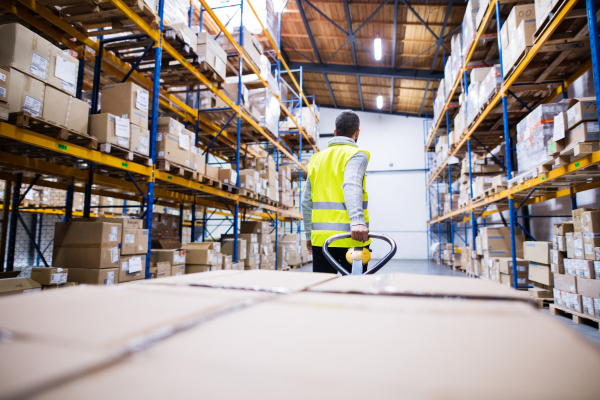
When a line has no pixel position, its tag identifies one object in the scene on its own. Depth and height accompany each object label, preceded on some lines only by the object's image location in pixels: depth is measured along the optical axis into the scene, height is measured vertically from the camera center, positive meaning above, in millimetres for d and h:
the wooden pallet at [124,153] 3689 +964
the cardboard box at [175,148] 4844 +1280
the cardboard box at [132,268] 4148 -396
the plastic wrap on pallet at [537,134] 4645 +1432
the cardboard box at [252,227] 9219 +244
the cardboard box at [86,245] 3852 -105
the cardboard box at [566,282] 4152 -564
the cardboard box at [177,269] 5324 -524
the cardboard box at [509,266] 5859 -504
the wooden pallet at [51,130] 2900 +997
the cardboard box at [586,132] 3584 +1094
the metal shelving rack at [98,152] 3639 +950
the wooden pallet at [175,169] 4770 +989
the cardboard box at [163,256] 5254 -304
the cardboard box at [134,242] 4184 -74
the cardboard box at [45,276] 3371 -392
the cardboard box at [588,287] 3750 -561
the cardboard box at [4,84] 2775 +1224
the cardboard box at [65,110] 3184 +1216
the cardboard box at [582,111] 3654 +1344
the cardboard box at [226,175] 6832 +1201
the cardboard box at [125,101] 4176 +1642
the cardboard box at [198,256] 6027 -348
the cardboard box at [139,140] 4125 +1170
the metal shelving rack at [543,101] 3588 +2115
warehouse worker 2750 +370
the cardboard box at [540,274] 4934 -543
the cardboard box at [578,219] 4020 +212
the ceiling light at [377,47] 10078 +5630
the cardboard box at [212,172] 6113 +1162
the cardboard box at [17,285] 2887 -435
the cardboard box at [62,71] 3260 +1595
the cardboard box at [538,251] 4824 -216
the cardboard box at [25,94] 2889 +1221
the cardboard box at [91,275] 3805 -441
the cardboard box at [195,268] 6031 -559
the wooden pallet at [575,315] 4020 -986
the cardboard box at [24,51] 2928 +1615
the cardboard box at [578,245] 3982 -93
